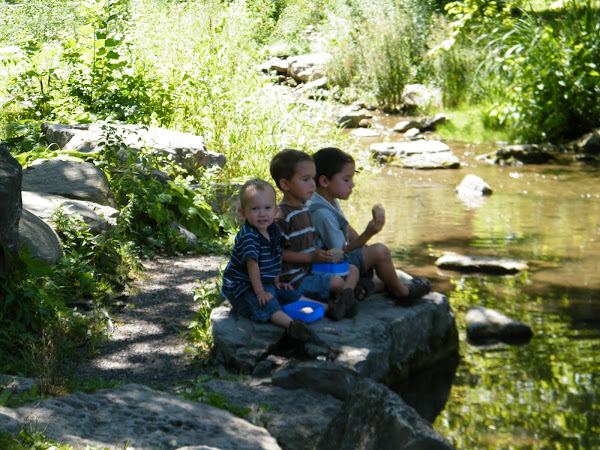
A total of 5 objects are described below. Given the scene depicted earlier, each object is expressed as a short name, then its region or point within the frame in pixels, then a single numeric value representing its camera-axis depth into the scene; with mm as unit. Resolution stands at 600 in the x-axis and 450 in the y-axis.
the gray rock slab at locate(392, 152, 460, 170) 11727
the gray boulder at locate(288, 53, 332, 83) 17266
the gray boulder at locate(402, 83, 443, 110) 15117
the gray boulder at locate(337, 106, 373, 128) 14379
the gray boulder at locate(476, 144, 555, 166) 11820
